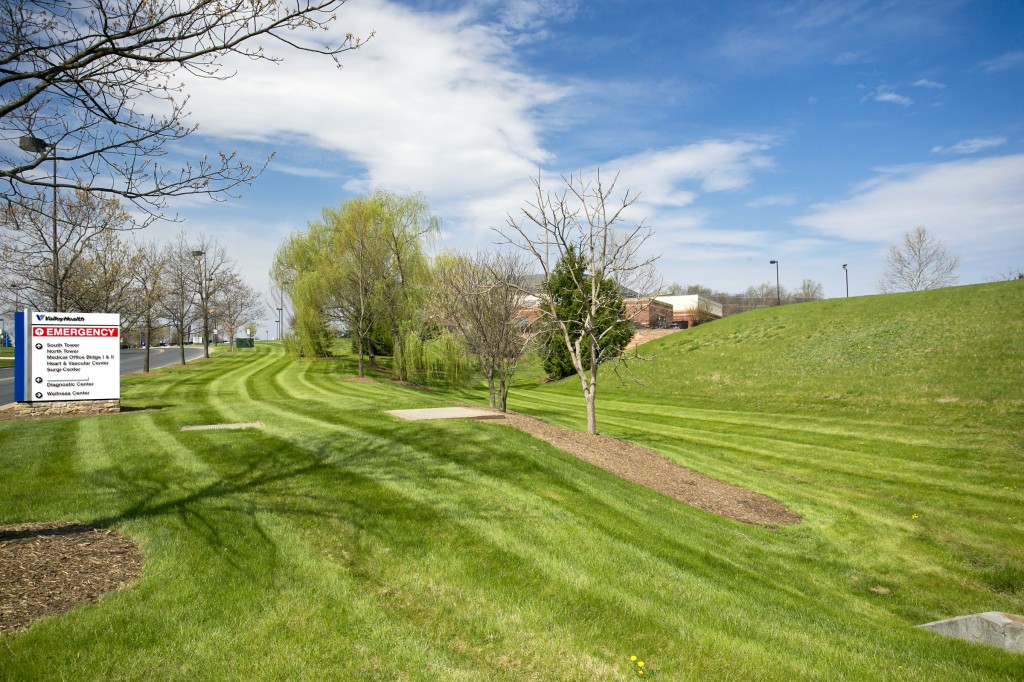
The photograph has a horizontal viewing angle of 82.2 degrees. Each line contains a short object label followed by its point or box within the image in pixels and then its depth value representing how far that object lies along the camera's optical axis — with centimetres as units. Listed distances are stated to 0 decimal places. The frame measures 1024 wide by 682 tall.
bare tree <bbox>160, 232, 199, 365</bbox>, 3434
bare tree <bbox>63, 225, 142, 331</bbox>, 2406
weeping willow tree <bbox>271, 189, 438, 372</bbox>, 3034
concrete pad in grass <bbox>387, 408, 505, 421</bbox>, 1263
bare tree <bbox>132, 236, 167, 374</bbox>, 2909
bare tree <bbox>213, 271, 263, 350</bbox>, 4144
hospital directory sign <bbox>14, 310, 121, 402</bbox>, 1381
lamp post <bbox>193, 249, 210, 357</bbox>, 3572
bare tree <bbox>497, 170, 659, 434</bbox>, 1267
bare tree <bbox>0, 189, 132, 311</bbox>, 2039
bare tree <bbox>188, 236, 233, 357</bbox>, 3634
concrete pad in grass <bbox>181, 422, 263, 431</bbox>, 1104
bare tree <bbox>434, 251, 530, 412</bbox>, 1936
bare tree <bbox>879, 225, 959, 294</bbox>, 5859
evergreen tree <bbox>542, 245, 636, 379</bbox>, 1372
